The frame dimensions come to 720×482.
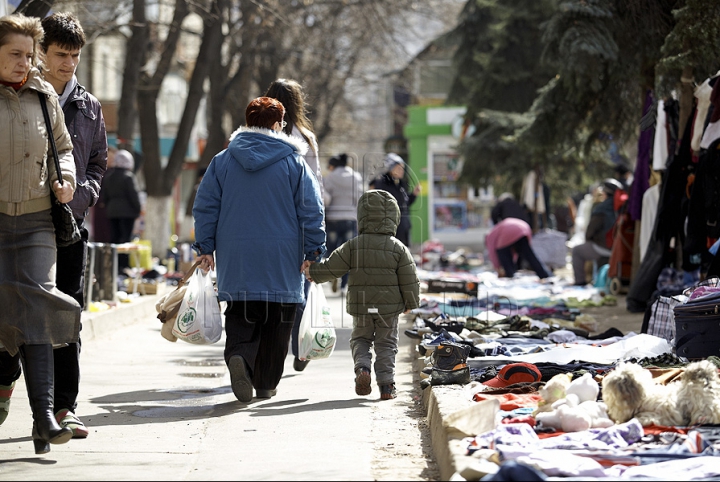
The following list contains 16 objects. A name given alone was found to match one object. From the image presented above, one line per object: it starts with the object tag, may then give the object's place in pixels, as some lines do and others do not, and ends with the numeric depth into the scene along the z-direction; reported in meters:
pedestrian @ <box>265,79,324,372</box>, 16.34
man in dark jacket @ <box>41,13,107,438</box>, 11.69
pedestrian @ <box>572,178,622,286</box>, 33.78
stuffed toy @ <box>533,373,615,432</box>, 10.55
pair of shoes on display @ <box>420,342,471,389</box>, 13.70
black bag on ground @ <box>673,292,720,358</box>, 14.34
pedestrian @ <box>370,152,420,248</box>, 29.67
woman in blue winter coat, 14.09
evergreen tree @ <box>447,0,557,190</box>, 47.59
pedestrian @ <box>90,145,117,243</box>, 35.84
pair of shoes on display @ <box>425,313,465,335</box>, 18.50
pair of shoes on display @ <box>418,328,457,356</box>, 16.43
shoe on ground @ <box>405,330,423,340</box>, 18.45
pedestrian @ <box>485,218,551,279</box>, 36.59
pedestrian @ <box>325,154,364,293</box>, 30.61
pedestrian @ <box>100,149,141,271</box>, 33.59
